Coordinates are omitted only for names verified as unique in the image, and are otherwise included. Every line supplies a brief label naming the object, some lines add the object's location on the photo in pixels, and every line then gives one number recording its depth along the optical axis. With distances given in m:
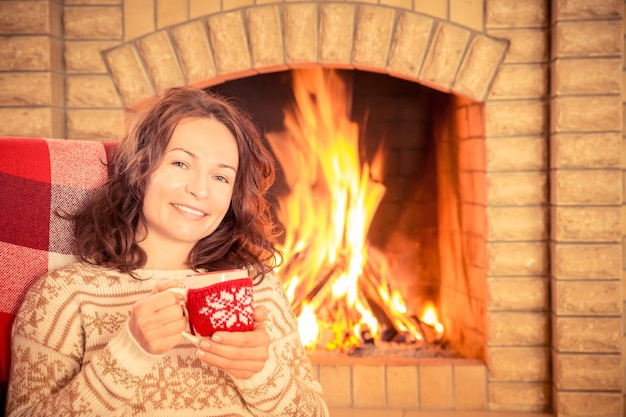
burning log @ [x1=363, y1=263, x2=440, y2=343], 2.81
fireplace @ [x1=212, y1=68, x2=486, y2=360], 2.80
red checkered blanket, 1.20
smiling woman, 1.05
